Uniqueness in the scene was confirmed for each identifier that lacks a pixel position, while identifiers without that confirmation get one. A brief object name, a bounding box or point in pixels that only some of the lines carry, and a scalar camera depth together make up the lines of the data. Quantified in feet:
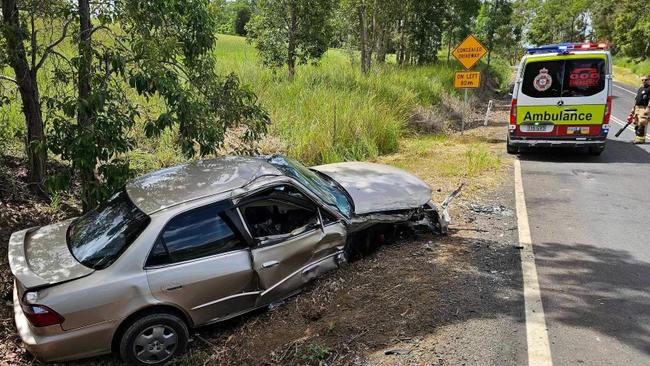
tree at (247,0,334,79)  49.90
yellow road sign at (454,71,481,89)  43.80
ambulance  32.32
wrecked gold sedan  11.65
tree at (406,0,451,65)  93.71
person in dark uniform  41.09
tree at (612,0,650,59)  153.58
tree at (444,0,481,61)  98.94
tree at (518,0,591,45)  236.84
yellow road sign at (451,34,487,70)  43.75
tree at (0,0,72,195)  16.99
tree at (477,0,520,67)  115.65
